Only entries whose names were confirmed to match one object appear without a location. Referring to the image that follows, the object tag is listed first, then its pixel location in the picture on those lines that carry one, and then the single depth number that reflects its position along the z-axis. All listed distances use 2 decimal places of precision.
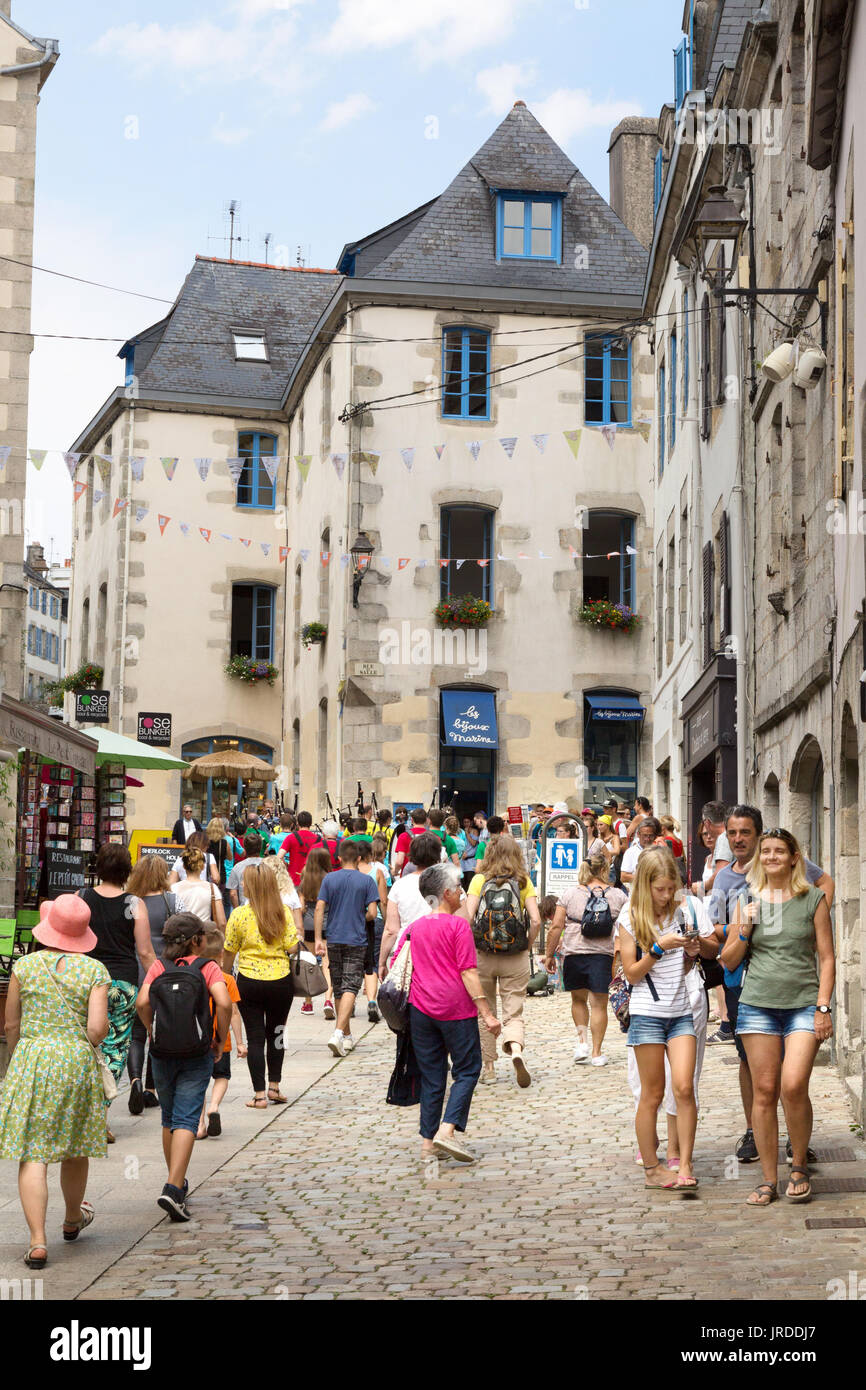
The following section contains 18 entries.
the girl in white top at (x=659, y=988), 8.42
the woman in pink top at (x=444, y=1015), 9.28
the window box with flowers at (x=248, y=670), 35.53
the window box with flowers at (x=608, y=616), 29.83
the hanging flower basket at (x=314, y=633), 31.20
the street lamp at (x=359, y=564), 28.16
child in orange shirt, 10.18
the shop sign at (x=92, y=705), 31.38
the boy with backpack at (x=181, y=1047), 8.02
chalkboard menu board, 16.42
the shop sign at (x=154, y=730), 34.09
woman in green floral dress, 7.09
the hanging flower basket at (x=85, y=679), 37.16
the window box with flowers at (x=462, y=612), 29.27
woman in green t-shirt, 7.97
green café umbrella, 19.41
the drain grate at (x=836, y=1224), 7.28
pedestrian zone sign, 18.59
